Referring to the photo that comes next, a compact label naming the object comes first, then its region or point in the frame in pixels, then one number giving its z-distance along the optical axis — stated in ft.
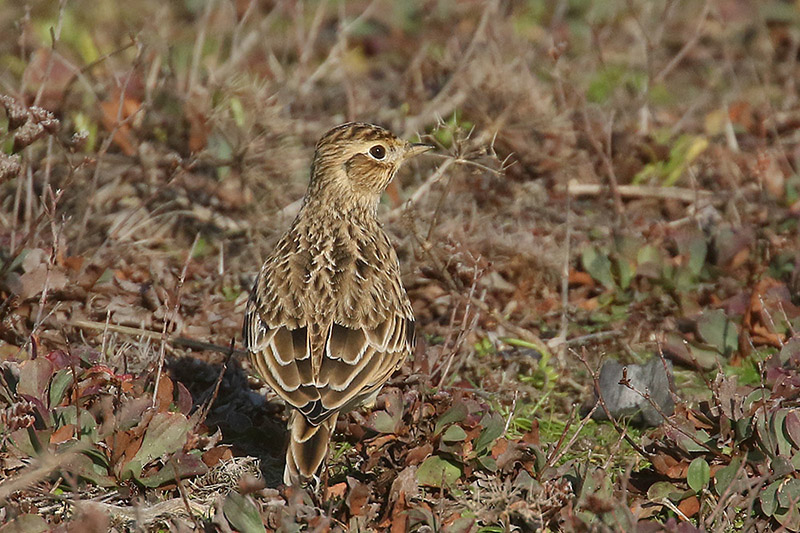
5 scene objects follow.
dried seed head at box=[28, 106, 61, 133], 33.65
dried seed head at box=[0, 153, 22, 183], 32.73
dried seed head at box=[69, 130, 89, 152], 35.04
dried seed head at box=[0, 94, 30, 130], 32.71
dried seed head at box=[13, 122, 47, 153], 32.99
